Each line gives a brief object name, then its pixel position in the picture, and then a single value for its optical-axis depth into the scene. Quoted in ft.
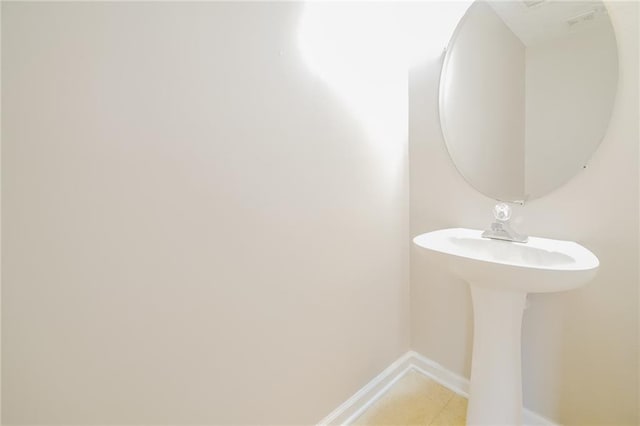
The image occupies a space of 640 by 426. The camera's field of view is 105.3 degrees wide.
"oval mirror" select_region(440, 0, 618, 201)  2.72
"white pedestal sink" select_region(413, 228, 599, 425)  2.44
